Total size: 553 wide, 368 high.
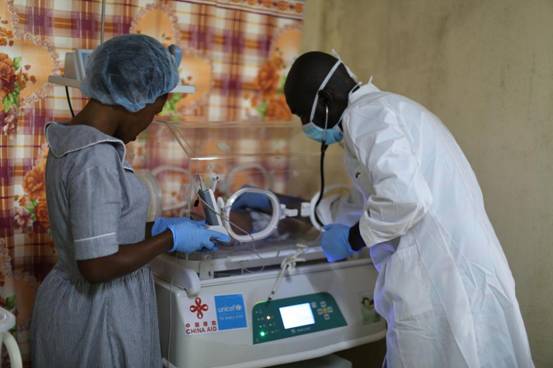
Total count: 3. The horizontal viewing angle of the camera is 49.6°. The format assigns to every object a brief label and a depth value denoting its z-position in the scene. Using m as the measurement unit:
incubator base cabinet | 1.41
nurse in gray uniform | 1.20
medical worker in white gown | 1.40
